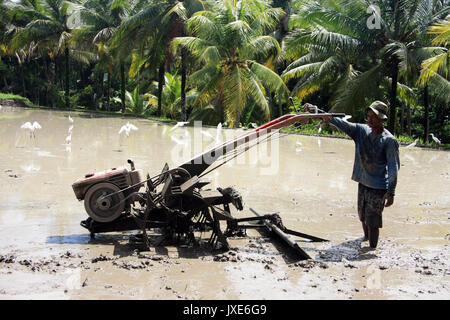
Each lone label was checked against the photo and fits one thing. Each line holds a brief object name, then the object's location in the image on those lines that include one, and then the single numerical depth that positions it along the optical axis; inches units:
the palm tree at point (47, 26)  1293.1
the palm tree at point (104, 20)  1229.1
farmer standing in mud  223.5
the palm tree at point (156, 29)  1052.5
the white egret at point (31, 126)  595.5
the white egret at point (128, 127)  625.6
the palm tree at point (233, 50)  872.3
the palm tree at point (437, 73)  531.0
